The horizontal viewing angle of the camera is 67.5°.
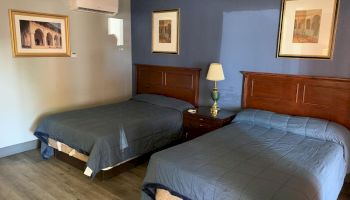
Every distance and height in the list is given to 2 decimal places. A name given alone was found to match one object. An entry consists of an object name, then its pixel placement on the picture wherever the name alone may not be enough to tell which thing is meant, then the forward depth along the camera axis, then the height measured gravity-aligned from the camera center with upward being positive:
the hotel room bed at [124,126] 2.69 -0.78
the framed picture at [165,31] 3.95 +0.41
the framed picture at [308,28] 2.72 +0.35
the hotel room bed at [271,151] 1.75 -0.77
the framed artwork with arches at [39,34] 3.23 +0.27
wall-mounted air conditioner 3.63 +0.72
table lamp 3.30 -0.20
